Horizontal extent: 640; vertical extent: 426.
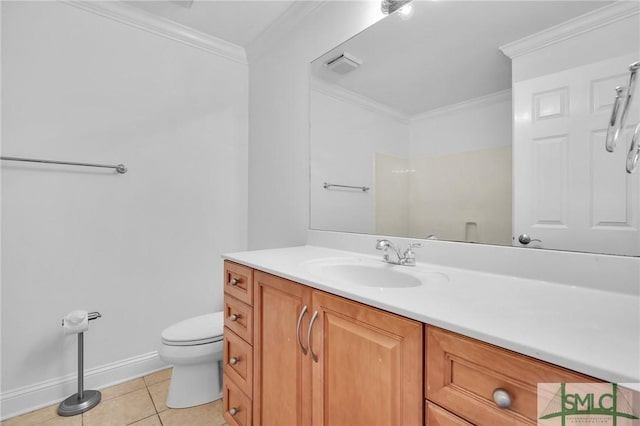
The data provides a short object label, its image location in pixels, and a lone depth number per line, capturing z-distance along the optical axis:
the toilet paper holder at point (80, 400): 1.52
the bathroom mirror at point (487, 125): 0.81
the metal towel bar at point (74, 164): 1.49
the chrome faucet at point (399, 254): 1.18
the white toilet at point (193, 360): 1.50
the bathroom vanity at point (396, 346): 0.50
